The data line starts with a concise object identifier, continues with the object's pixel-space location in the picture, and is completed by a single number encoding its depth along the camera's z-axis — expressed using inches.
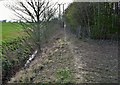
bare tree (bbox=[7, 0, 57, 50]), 457.4
